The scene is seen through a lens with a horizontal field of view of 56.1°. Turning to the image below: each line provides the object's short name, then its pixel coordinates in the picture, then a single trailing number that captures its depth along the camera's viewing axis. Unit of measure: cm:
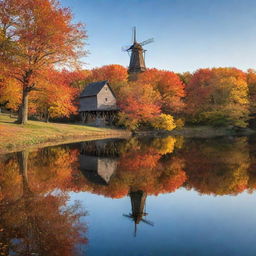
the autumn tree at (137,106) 3808
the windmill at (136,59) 6119
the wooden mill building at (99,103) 4356
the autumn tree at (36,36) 2145
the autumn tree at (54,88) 2395
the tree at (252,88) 4748
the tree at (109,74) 5552
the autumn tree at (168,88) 4428
